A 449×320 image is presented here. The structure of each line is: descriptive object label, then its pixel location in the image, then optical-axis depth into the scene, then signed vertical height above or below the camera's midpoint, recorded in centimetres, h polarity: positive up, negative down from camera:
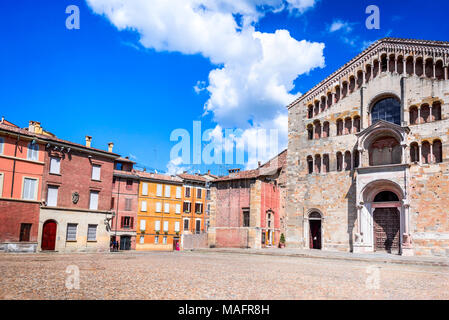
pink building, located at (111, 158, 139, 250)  5262 +163
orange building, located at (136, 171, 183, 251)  5562 +62
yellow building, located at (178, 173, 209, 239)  6134 +215
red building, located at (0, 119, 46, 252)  3136 +218
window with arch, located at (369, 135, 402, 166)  3472 +658
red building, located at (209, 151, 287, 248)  4650 +148
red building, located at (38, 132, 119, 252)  3516 +156
